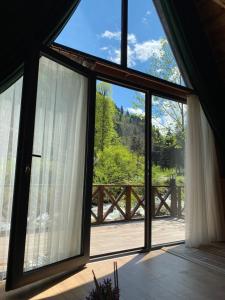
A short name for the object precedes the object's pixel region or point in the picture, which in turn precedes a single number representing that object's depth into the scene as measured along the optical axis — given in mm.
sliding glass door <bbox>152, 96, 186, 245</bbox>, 3738
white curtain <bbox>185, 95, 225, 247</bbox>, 3695
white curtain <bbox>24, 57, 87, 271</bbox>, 2410
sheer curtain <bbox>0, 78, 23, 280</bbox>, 2324
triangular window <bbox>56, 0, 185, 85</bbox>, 3084
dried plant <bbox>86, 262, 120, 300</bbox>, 1158
